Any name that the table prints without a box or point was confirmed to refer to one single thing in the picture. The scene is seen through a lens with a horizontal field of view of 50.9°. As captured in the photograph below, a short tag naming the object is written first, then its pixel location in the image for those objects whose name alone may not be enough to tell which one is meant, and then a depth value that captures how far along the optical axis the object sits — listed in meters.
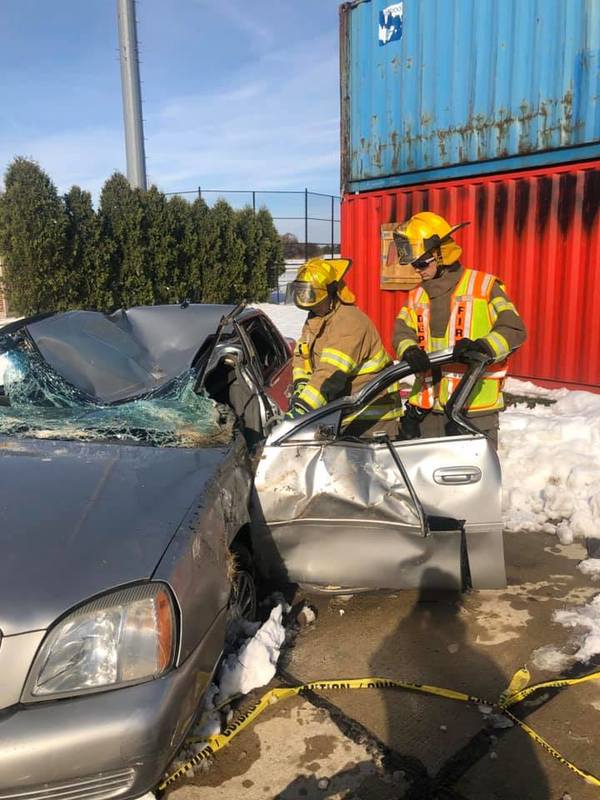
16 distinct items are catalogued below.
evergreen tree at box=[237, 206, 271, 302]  17.31
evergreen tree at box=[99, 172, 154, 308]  14.09
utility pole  15.32
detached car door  2.68
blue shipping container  6.07
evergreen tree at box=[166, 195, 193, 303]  15.20
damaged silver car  1.64
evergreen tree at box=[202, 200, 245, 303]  16.17
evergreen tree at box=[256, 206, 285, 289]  17.81
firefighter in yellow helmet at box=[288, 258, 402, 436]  3.25
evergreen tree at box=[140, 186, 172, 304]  14.61
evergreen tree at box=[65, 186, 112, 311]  13.41
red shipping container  6.22
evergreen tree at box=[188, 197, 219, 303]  15.76
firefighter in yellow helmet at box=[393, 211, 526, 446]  3.26
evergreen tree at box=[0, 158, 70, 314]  12.83
